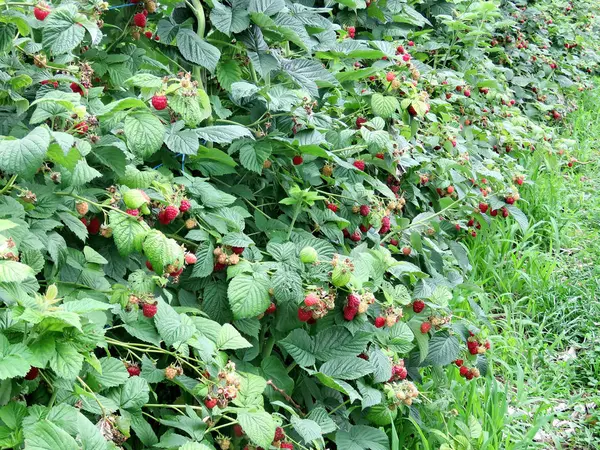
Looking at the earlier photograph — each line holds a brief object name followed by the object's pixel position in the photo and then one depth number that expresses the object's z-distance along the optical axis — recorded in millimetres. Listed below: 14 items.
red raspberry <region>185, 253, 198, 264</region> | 1733
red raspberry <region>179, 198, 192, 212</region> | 1878
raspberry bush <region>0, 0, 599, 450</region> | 1516
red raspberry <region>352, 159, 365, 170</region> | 2582
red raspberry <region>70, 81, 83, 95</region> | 1875
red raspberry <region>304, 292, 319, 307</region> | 1879
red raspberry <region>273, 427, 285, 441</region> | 1747
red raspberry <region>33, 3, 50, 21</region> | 1768
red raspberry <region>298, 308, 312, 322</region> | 1925
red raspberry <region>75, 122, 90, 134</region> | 1755
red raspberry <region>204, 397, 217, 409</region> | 1617
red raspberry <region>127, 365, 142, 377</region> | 1693
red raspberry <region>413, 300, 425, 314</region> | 2342
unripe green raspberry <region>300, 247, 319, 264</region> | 1975
